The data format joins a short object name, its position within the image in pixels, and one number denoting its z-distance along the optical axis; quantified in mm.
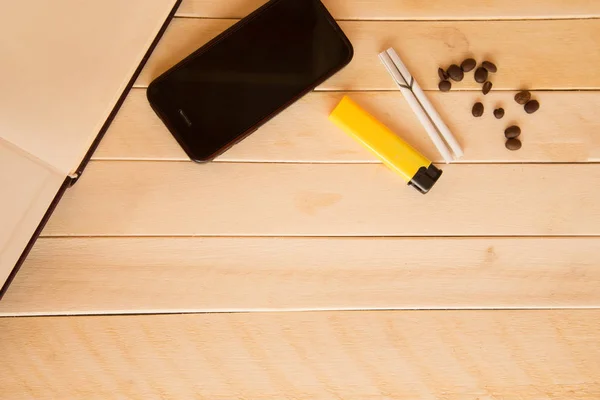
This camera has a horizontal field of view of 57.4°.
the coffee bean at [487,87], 675
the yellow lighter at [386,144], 660
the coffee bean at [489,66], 668
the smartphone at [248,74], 662
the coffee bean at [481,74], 672
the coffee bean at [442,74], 677
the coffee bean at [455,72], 672
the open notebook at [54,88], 469
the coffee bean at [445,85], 676
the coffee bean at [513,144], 671
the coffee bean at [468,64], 672
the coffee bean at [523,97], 674
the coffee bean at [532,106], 671
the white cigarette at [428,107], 672
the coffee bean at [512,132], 668
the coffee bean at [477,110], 675
